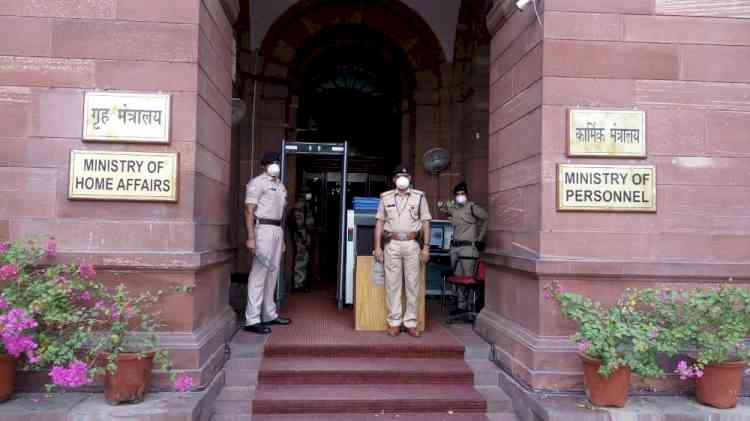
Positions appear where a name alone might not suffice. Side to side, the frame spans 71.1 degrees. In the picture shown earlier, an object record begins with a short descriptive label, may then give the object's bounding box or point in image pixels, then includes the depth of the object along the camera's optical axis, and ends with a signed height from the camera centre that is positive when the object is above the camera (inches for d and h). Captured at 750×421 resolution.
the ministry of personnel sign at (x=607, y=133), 175.0 +33.8
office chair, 248.5 -24.4
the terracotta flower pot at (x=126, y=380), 148.6 -44.4
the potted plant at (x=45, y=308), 138.8 -23.7
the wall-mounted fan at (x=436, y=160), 362.6 +48.6
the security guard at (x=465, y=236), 277.3 -2.7
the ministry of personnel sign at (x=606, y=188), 173.9 +15.4
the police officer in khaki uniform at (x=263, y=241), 216.2 -5.9
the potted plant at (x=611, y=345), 148.9 -32.0
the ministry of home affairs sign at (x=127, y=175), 166.7 +15.7
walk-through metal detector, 271.6 +39.6
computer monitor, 335.9 -3.6
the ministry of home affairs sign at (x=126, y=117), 167.8 +34.3
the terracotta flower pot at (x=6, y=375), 148.3 -44.0
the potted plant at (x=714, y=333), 152.9 -28.2
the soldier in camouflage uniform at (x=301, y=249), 328.8 -13.4
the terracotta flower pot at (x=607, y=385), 153.0 -44.3
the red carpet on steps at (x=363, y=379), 169.5 -52.1
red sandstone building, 167.0 +27.1
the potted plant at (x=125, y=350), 148.6 -36.9
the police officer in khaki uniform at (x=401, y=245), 214.4 -6.4
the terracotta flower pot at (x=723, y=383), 156.1 -43.8
